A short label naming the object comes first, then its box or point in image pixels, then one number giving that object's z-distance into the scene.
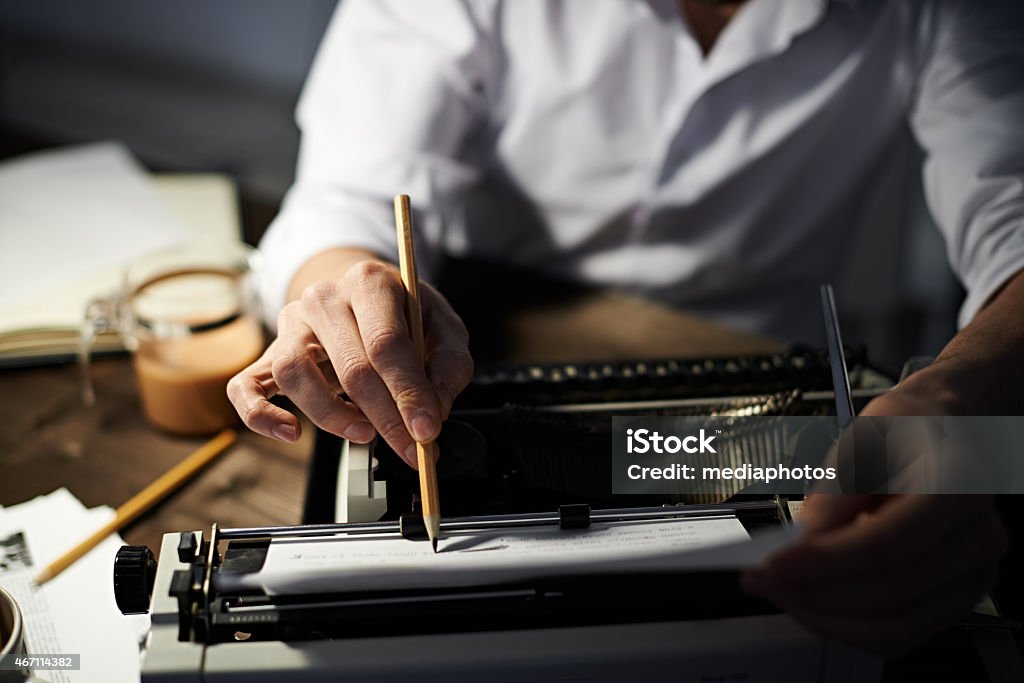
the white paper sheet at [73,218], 1.12
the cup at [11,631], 0.53
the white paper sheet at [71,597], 0.64
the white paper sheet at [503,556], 0.46
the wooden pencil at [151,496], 0.72
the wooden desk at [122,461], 0.78
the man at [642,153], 0.84
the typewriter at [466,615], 0.49
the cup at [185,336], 0.84
